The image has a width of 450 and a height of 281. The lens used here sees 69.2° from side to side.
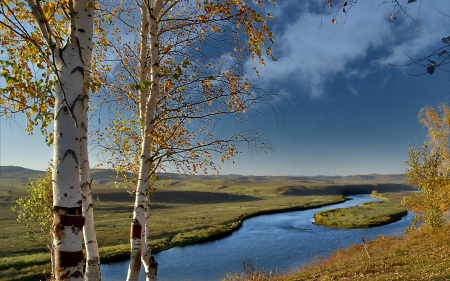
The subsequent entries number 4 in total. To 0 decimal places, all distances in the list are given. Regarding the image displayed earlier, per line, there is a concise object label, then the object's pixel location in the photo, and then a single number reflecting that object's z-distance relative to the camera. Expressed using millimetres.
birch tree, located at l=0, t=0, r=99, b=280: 3838
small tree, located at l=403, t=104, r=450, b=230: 24828
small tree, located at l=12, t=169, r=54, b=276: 20484
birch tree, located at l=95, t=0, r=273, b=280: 7344
